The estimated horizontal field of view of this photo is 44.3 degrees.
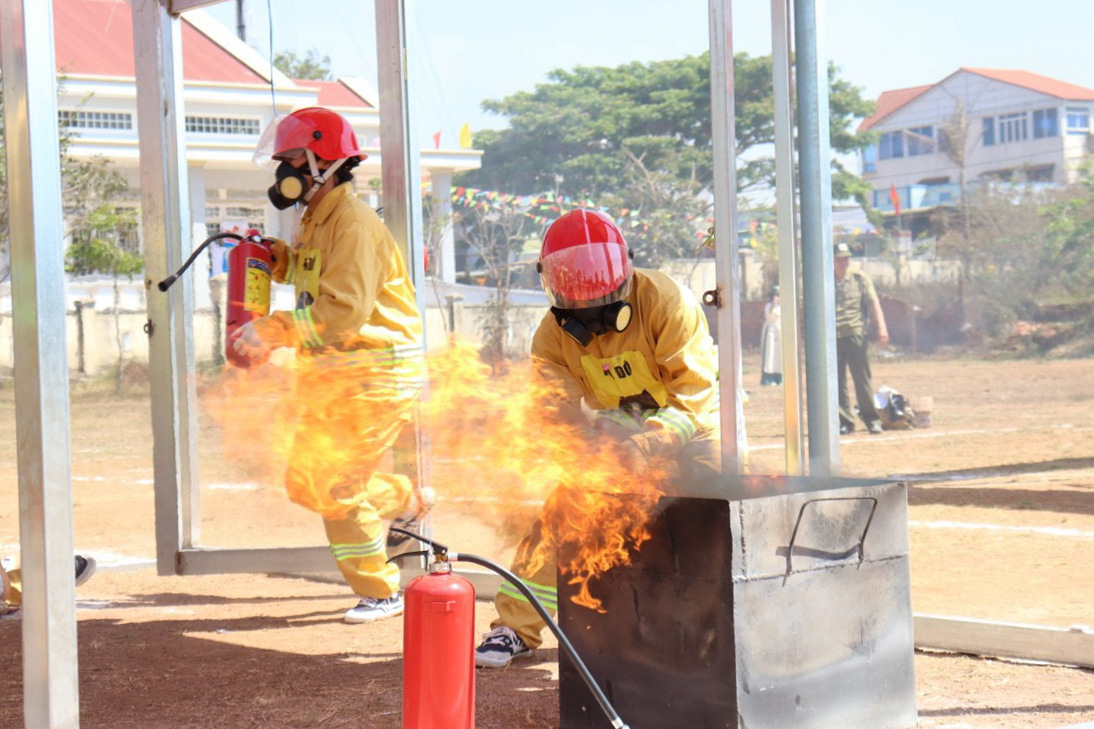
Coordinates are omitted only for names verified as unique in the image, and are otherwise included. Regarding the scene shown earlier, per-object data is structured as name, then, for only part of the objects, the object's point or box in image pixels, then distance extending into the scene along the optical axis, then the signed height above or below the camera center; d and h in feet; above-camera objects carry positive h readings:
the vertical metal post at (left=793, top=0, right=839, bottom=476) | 16.58 +0.91
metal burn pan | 11.91 -2.79
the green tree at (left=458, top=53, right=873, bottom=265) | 74.59 +10.19
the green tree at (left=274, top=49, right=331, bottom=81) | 139.77 +28.46
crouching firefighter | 14.73 -0.34
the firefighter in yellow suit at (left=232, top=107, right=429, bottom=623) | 17.85 -0.09
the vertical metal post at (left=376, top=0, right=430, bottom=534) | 21.17 +2.85
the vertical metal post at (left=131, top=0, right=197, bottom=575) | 22.16 +1.60
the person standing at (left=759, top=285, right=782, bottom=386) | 65.92 -1.46
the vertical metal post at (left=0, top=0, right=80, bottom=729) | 10.87 -0.21
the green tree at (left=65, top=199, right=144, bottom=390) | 75.77 +5.48
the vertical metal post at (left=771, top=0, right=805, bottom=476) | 16.57 +1.03
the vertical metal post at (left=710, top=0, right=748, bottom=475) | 15.44 +1.15
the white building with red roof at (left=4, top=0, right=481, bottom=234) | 64.28 +12.39
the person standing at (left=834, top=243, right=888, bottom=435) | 45.21 -0.01
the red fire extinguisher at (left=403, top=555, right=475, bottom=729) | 11.76 -2.85
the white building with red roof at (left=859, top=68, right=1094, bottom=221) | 84.48 +11.71
